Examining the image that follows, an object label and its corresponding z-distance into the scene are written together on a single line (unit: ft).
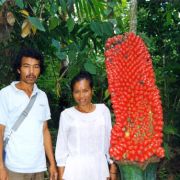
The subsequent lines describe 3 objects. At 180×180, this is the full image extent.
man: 8.25
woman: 8.08
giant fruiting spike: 4.00
